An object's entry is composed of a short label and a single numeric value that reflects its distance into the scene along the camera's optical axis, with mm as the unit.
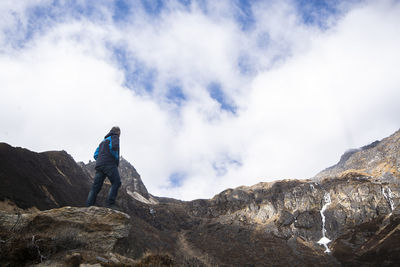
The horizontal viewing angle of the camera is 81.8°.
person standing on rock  9305
